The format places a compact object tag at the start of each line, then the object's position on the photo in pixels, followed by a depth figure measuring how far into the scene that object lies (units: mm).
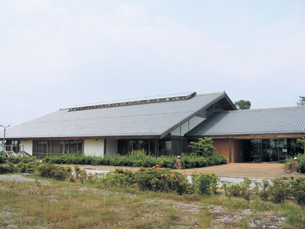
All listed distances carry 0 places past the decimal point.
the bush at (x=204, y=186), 8422
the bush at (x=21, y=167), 14914
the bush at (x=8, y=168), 14680
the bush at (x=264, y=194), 7783
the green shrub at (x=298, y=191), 7047
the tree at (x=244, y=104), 64812
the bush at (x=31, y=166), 14223
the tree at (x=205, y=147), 21328
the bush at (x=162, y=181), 8766
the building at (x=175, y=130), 21406
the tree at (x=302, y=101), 54438
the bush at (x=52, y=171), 12016
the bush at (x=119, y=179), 9836
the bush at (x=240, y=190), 7881
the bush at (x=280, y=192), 7484
